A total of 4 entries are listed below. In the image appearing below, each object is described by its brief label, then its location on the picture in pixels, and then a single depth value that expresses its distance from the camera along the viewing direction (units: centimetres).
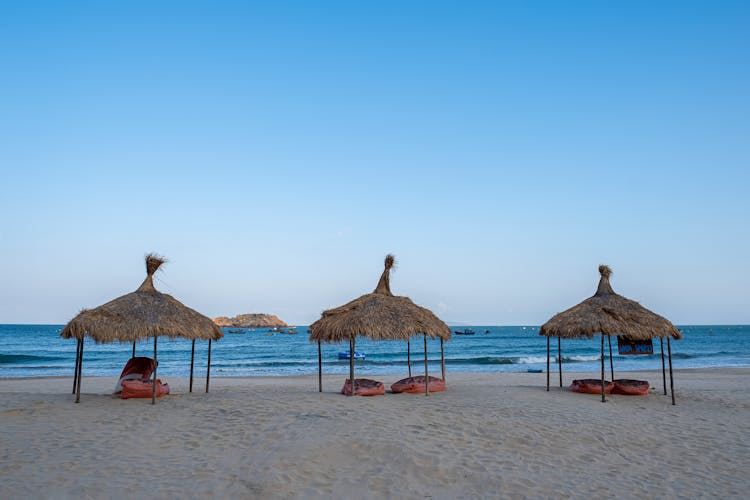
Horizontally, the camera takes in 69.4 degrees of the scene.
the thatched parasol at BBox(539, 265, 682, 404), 1190
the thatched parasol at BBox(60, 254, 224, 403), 1070
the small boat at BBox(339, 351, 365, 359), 3551
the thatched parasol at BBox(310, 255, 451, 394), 1143
